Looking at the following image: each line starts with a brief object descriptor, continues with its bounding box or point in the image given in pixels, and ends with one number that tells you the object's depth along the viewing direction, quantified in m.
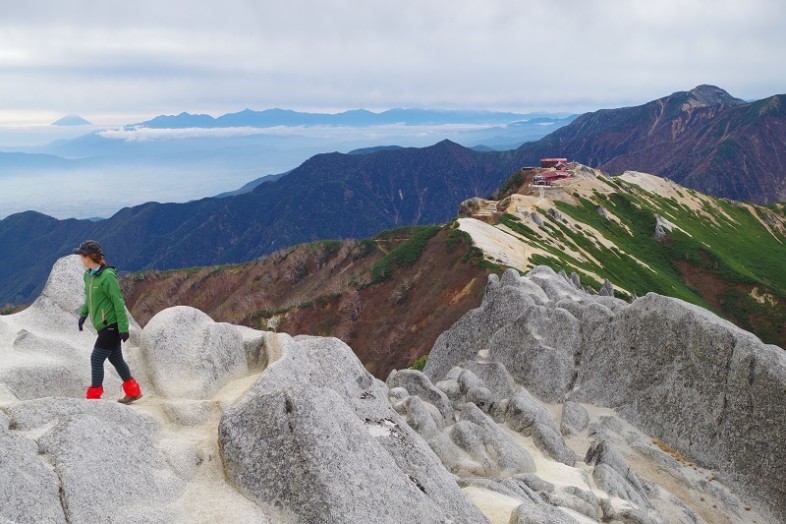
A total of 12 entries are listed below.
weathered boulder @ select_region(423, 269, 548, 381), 46.34
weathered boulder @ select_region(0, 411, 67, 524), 11.27
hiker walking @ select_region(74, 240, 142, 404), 16.86
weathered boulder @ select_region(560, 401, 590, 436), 34.84
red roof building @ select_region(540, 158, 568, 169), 179.88
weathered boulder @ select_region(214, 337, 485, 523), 14.39
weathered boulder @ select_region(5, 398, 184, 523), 12.49
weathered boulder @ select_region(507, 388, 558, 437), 31.53
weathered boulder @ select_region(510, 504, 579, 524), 17.81
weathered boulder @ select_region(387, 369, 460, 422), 31.36
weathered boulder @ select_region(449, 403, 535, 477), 25.86
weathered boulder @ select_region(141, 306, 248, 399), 19.66
